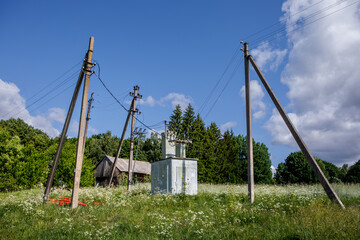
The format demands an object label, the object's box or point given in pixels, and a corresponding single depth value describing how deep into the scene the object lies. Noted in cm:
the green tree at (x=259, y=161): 4041
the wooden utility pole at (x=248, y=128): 1250
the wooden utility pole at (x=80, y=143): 1103
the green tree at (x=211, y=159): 3703
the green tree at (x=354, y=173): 3841
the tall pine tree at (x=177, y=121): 4488
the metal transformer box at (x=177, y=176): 1577
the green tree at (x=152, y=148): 5588
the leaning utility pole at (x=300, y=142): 1027
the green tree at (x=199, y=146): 3688
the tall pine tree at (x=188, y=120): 4477
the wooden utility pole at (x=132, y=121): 2147
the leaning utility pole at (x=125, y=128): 2152
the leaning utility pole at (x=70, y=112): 1310
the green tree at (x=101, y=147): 5666
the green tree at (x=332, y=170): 5112
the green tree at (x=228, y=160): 3803
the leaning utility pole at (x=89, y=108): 2649
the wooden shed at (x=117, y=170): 3934
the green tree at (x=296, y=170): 3762
